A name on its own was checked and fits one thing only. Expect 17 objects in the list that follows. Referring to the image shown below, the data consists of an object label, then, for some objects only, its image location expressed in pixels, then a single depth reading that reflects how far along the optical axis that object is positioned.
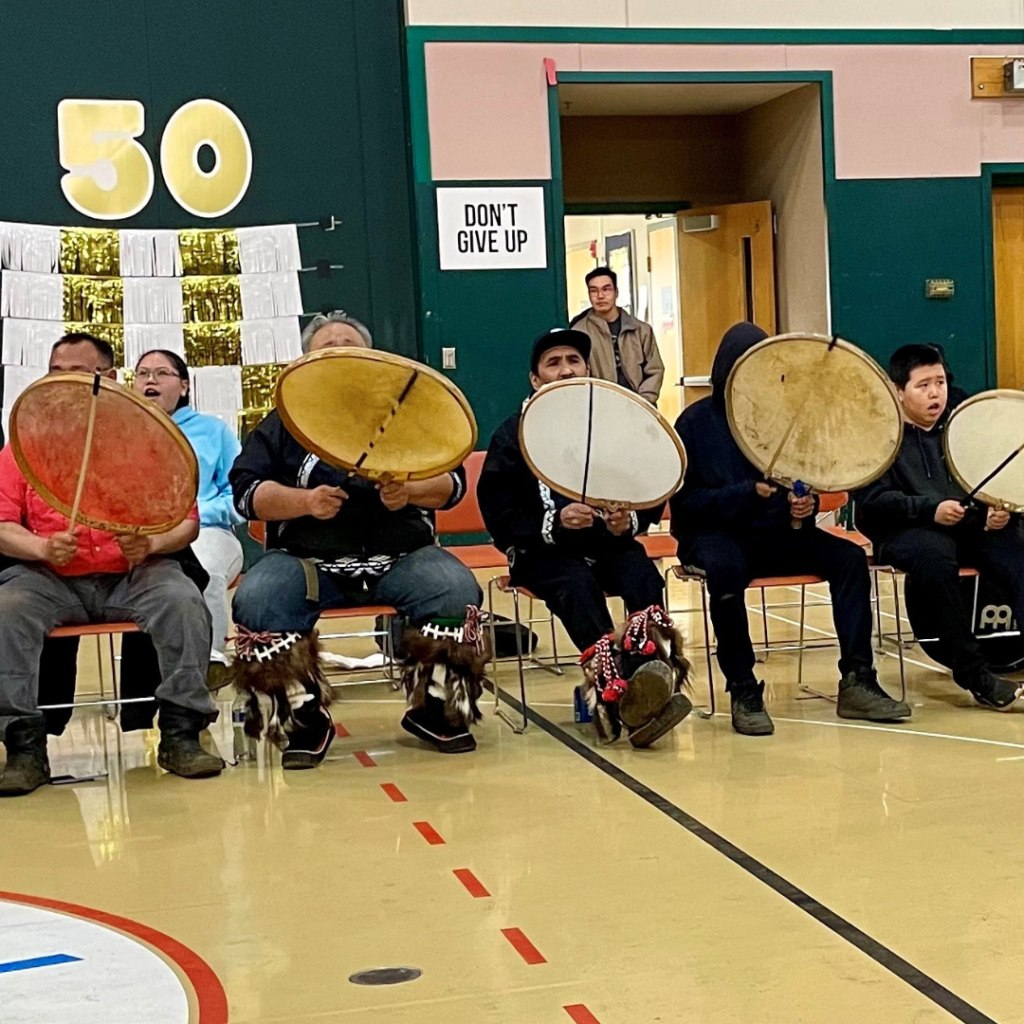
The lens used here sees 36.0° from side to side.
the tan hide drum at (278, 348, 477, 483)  3.66
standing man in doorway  7.95
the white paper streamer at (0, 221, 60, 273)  7.76
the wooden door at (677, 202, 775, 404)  9.31
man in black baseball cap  4.04
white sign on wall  8.16
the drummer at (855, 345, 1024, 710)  4.29
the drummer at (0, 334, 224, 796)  3.70
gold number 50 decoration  7.86
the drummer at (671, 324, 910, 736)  4.16
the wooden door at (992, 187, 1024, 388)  9.09
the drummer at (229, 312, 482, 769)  3.81
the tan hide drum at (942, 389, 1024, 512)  4.21
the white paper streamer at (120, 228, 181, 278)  7.95
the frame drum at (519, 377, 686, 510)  3.89
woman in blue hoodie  4.69
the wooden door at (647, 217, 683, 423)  11.61
